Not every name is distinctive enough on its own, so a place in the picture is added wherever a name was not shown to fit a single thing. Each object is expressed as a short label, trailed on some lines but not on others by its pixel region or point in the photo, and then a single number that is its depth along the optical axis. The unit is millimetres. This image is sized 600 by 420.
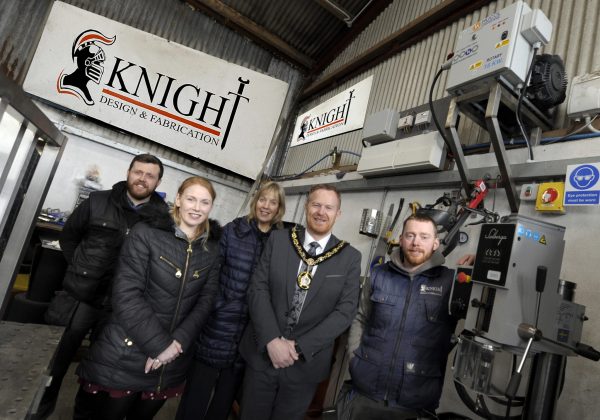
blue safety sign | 1604
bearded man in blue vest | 1419
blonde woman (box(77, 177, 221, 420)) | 1309
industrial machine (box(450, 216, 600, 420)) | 1079
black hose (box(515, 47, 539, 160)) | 1781
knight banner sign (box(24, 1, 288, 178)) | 4305
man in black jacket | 1778
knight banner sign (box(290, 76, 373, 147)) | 4012
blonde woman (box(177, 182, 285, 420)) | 1629
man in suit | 1426
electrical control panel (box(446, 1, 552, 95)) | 1739
